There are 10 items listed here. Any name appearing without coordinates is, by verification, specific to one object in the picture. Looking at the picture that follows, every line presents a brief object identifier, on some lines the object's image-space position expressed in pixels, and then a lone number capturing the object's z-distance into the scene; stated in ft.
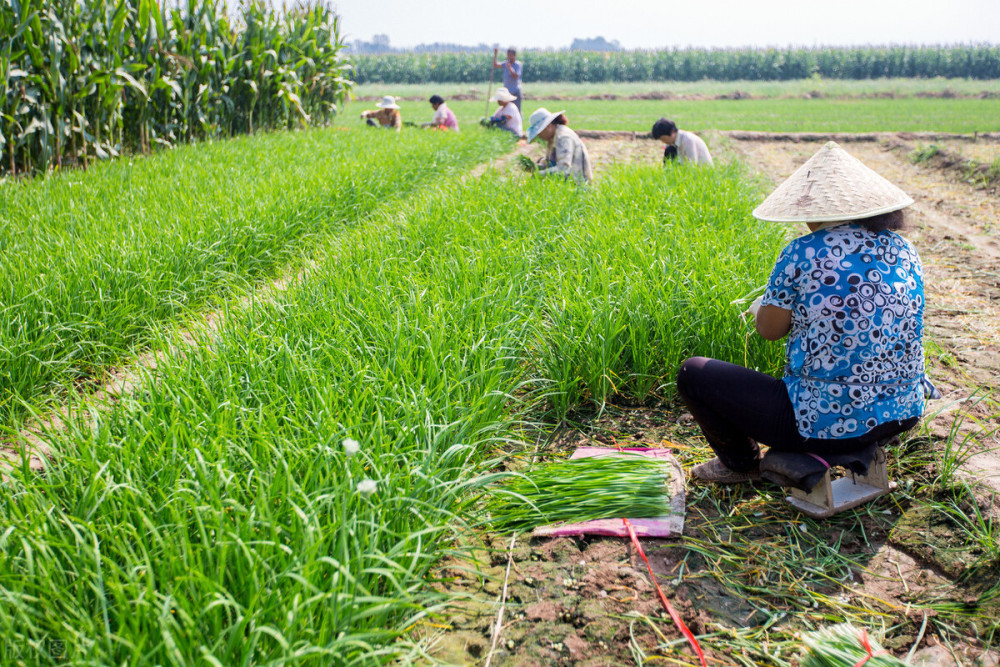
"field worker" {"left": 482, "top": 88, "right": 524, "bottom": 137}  41.65
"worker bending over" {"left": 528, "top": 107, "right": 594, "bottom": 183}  22.97
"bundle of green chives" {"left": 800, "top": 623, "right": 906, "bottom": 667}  5.24
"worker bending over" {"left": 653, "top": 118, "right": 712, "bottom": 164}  24.17
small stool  7.16
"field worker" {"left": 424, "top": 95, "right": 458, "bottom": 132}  43.68
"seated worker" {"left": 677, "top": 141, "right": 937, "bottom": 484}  6.88
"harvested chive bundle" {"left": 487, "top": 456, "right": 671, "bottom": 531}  7.22
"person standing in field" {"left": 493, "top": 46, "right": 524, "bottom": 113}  45.33
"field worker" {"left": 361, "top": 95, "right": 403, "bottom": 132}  43.75
